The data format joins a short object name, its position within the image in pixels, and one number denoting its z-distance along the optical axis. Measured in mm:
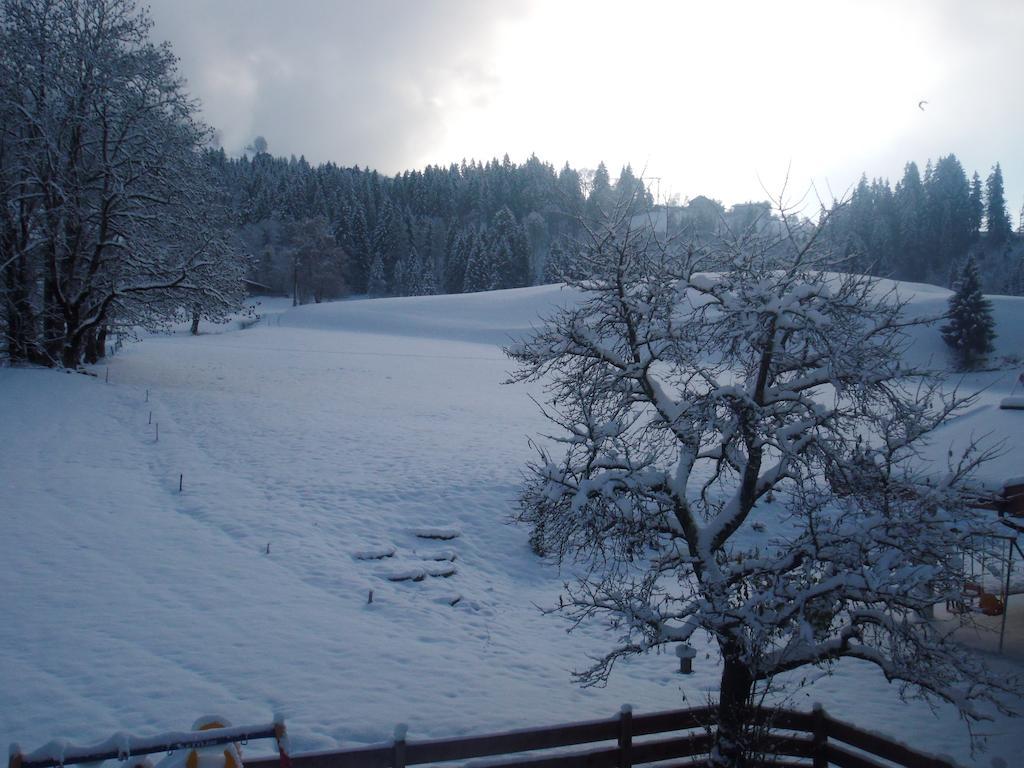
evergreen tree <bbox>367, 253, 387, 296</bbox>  90562
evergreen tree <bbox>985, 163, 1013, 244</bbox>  99875
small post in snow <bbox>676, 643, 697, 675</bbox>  11242
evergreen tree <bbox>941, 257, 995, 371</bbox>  47531
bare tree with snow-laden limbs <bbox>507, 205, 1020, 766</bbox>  6090
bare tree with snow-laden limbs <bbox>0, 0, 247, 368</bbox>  20156
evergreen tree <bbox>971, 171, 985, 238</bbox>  99438
